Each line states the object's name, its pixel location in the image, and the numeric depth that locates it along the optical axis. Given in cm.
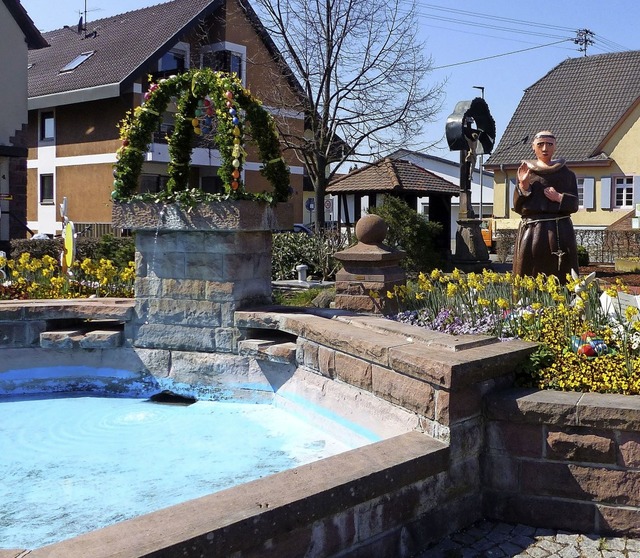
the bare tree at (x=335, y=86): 1891
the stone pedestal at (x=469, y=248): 1731
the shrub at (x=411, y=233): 1563
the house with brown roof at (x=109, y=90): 2678
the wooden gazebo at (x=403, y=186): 1934
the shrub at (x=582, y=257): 1917
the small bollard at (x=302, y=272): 1303
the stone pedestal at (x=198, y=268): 614
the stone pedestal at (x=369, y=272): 713
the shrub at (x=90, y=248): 1283
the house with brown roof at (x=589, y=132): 3366
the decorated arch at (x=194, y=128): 624
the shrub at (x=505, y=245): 2377
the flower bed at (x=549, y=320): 416
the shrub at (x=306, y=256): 1466
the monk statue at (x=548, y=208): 716
